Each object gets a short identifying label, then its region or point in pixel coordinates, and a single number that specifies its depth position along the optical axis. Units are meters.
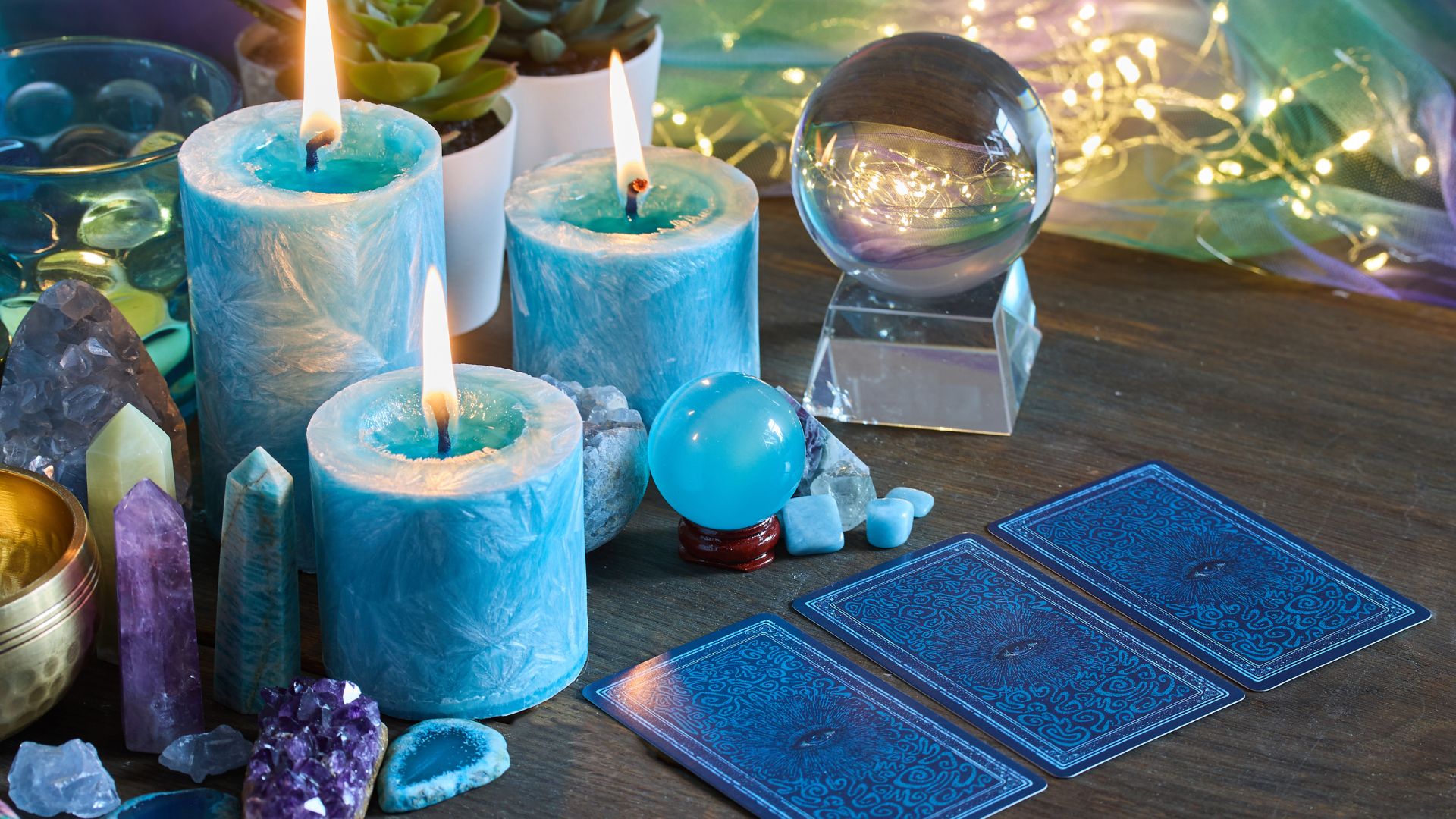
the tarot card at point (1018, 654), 1.14
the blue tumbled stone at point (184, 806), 1.10
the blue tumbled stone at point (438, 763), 1.11
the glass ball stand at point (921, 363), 1.29
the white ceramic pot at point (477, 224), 1.31
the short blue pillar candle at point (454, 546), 1.11
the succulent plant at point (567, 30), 1.36
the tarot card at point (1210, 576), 1.18
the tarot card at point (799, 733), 1.11
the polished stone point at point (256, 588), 1.12
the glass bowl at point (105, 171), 1.22
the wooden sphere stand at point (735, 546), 1.21
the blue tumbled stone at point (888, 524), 1.22
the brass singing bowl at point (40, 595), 1.09
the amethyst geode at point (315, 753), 1.08
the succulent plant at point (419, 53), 1.29
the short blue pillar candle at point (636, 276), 1.22
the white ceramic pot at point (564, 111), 1.36
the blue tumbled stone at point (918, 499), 1.24
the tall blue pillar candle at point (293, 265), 1.16
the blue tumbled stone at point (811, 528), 1.21
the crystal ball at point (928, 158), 1.24
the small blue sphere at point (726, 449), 1.18
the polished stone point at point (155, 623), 1.10
